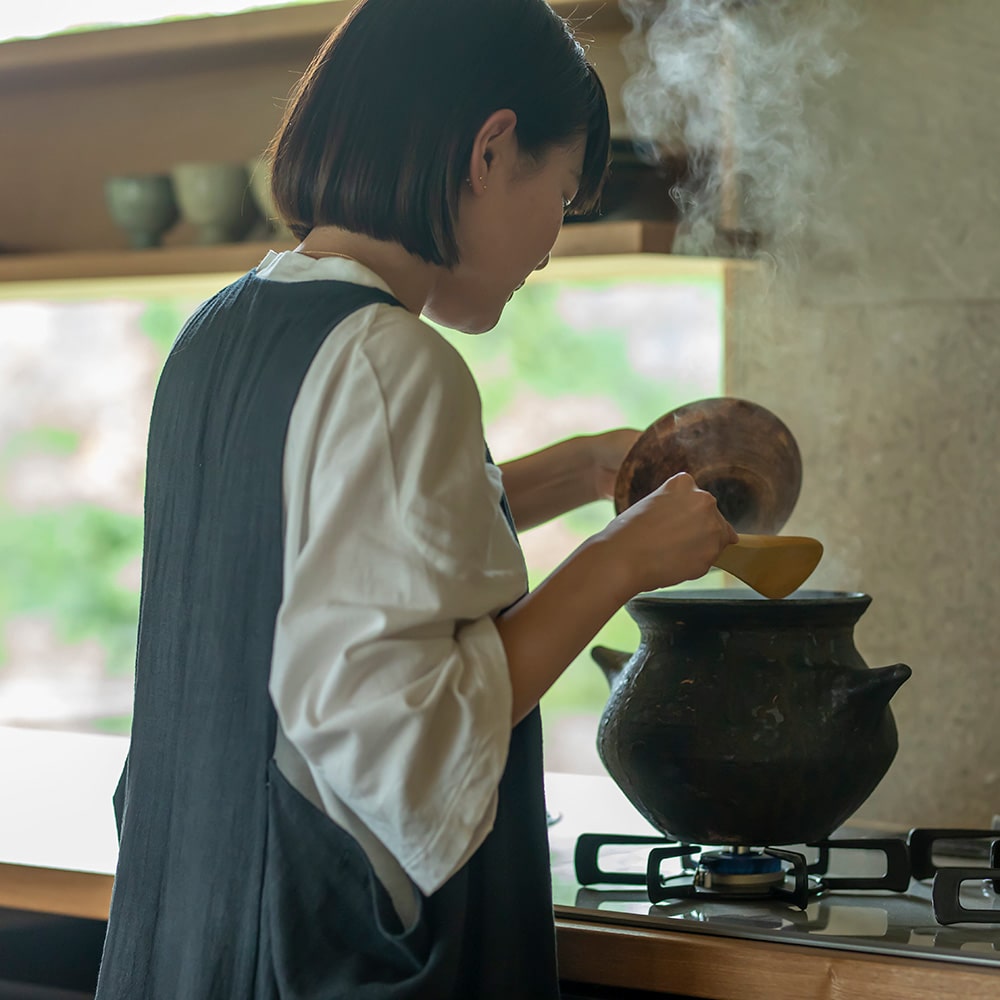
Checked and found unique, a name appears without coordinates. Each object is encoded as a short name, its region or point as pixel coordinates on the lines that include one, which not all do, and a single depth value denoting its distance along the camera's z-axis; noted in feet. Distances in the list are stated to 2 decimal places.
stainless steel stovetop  5.74
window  18.39
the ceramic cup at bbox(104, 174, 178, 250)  8.41
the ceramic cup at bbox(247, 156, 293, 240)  8.03
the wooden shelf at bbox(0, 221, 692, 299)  7.19
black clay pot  5.93
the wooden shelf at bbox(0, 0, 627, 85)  7.68
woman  5.11
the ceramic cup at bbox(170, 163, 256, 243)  8.21
